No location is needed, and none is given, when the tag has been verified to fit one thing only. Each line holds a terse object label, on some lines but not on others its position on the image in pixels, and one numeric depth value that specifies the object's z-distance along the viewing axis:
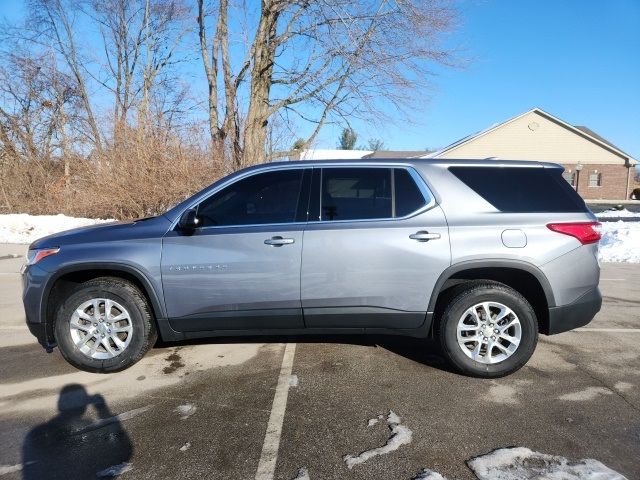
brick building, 37.69
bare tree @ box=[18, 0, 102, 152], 23.94
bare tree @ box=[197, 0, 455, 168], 13.38
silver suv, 3.66
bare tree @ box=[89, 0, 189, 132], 25.62
